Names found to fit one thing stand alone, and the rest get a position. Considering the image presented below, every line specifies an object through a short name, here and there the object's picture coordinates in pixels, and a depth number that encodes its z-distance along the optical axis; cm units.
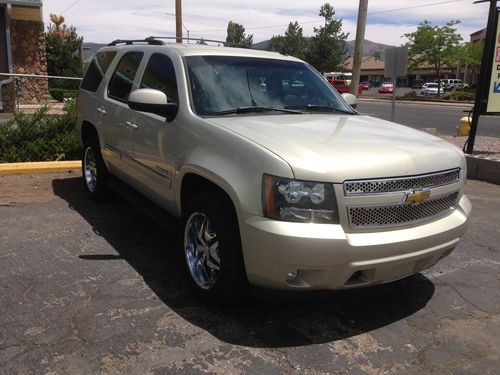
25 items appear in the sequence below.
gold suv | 294
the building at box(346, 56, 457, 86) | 10589
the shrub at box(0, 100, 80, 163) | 789
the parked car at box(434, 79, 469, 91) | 6788
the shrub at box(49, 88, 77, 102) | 1055
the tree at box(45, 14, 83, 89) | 2683
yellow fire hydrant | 1380
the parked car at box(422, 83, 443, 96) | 6126
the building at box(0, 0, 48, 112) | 1594
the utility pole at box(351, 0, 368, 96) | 1482
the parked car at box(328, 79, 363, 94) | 4726
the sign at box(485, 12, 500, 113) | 930
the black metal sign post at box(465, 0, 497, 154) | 908
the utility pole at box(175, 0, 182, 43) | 2066
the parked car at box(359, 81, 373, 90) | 7994
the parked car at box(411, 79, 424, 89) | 10511
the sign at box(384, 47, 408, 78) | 1134
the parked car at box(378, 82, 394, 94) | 7151
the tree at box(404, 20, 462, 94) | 5069
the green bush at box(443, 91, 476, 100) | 4566
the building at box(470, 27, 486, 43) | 7994
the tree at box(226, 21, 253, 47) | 7376
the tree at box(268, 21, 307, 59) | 6675
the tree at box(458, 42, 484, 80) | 5138
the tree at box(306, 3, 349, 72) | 5938
